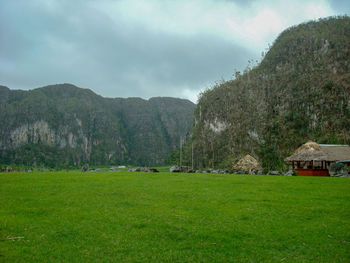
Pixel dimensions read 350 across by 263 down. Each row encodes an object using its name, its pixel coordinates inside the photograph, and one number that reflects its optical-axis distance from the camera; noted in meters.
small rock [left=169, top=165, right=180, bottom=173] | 36.84
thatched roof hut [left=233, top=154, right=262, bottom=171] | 42.47
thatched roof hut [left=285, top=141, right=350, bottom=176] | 31.59
